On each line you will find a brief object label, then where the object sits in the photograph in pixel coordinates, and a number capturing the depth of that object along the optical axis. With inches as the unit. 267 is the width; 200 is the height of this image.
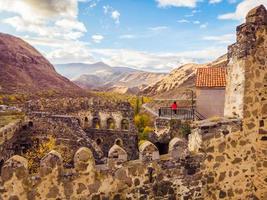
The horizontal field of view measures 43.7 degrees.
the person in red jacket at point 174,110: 1300.0
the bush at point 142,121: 1932.6
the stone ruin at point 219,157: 306.7
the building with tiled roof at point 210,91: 1091.9
